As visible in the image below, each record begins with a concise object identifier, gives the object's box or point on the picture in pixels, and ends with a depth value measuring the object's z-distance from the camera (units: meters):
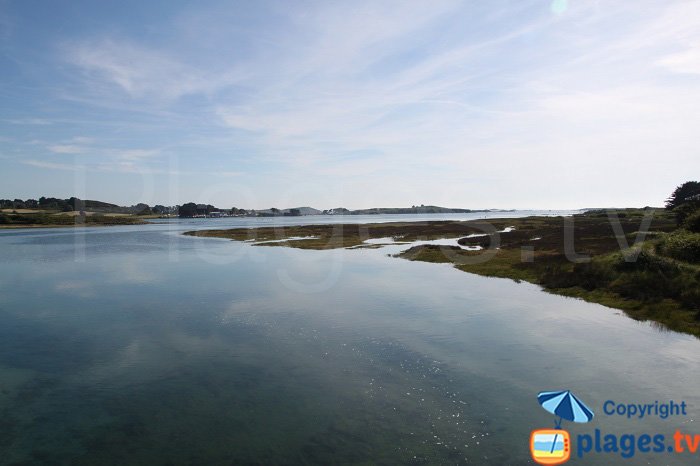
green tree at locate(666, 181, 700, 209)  102.86
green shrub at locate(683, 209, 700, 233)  44.38
